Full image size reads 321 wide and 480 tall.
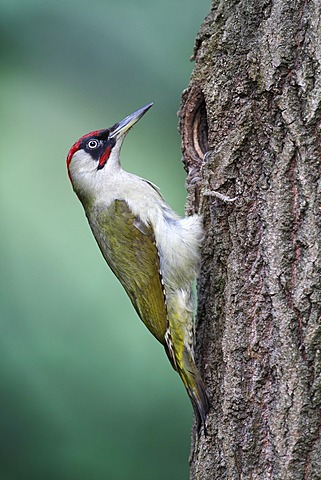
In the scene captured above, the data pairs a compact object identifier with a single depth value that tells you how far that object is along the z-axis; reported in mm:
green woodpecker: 5859
